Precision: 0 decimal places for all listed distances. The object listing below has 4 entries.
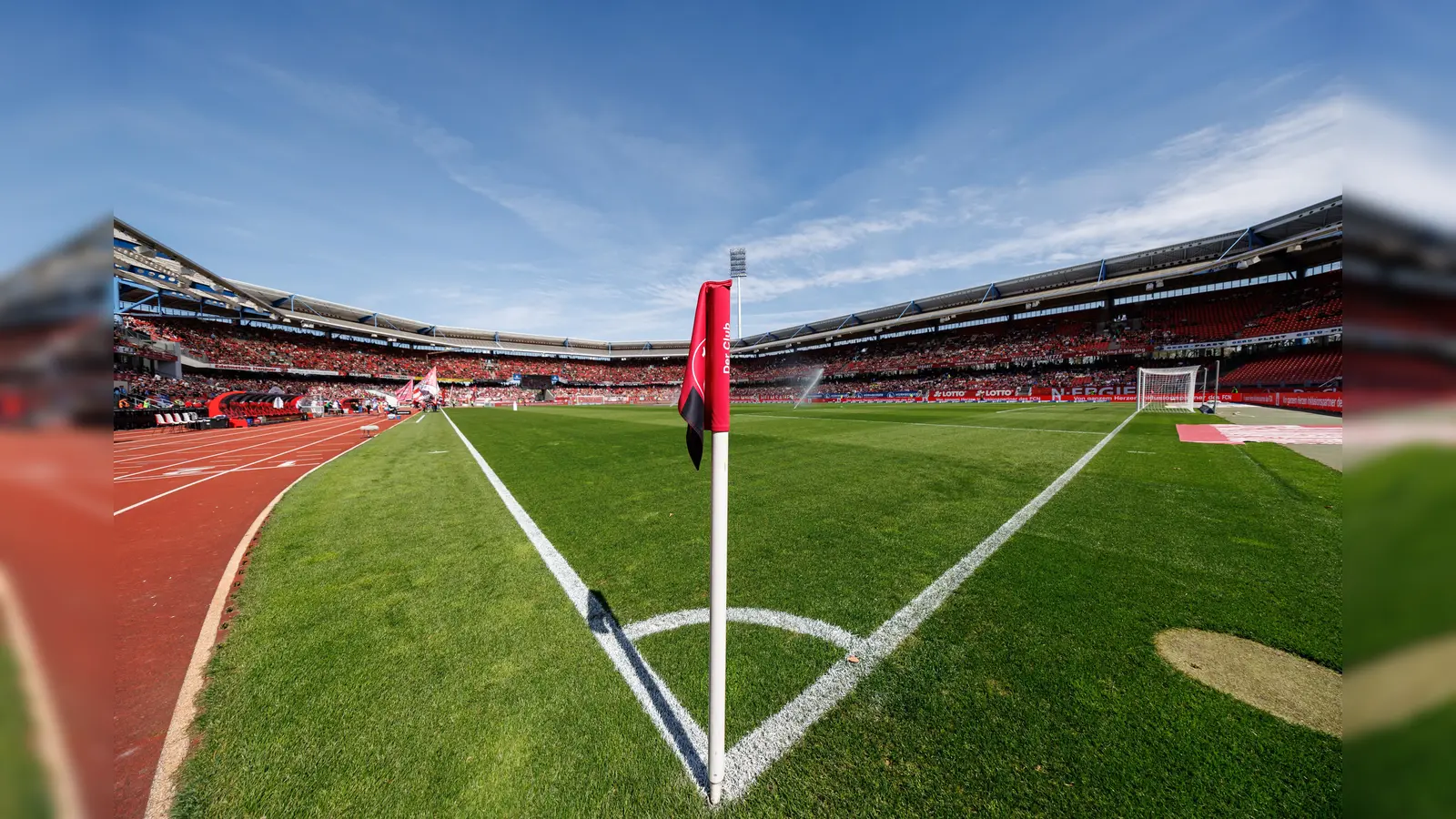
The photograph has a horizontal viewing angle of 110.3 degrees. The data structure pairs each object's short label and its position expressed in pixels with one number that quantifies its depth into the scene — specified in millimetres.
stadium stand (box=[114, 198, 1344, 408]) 31422
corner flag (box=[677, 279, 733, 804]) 2139
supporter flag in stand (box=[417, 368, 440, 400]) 27234
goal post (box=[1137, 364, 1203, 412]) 27058
